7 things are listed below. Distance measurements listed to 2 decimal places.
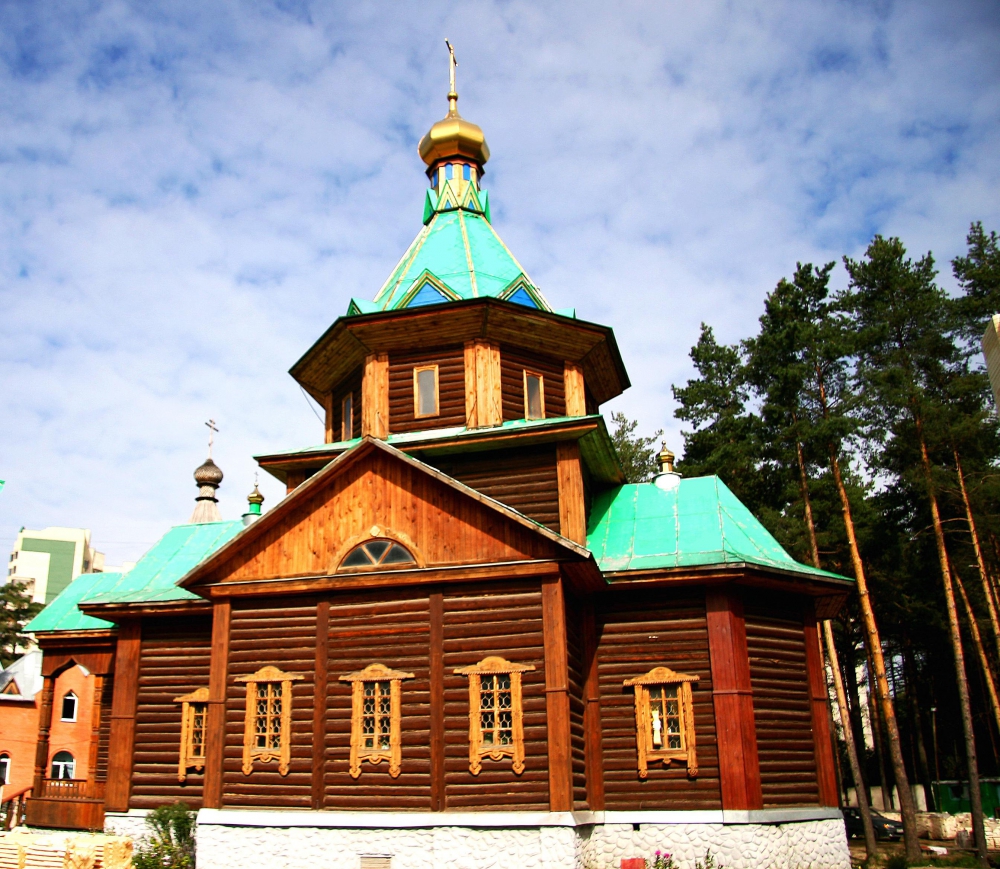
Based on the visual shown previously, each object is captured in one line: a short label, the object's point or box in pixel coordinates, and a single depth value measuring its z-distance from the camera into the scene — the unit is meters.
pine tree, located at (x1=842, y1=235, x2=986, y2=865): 25.89
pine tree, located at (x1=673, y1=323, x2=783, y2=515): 29.08
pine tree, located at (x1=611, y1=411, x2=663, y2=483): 37.78
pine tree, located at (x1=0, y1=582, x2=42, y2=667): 48.69
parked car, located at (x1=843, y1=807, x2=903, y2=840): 29.36
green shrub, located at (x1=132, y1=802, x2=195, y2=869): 14.56
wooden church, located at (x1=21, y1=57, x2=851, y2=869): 13.39
